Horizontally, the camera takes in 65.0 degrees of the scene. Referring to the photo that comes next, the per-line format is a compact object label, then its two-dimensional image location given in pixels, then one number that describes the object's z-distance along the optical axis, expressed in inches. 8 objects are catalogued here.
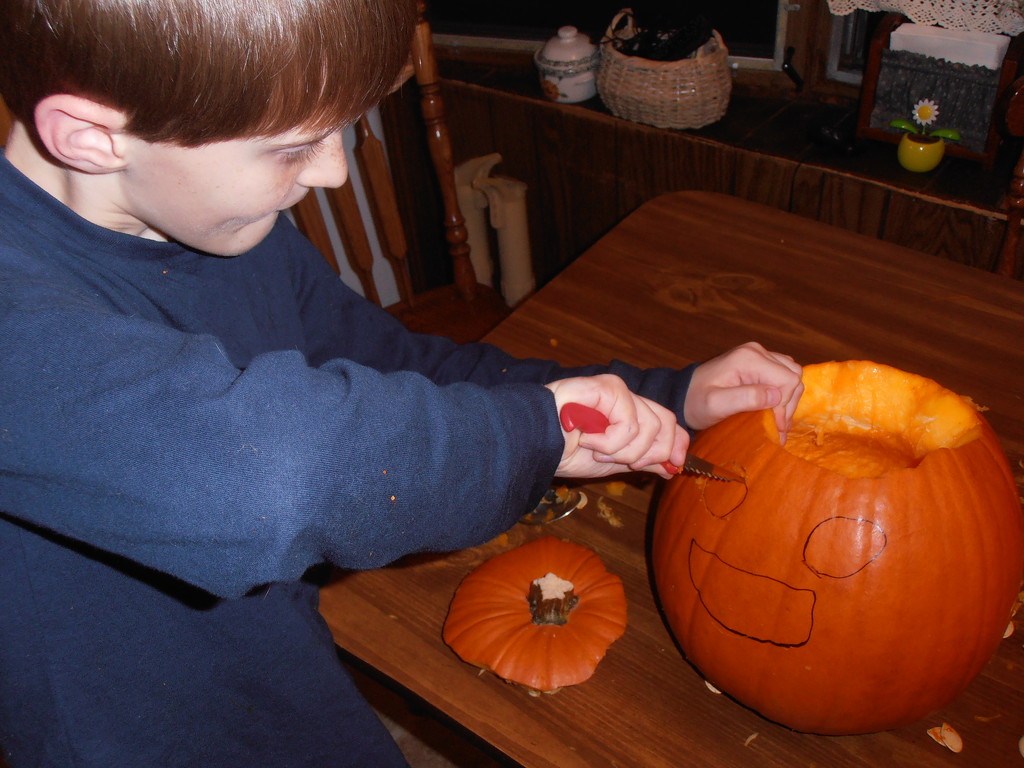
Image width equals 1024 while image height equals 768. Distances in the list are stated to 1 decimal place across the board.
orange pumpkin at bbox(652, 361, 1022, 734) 21.9
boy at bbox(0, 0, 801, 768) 16.0
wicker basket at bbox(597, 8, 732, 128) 61.5
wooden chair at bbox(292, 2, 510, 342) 51.9
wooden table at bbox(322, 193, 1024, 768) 23.2
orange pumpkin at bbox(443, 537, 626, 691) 24.7
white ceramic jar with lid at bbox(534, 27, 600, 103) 68.9
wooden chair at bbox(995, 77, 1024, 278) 42.4
